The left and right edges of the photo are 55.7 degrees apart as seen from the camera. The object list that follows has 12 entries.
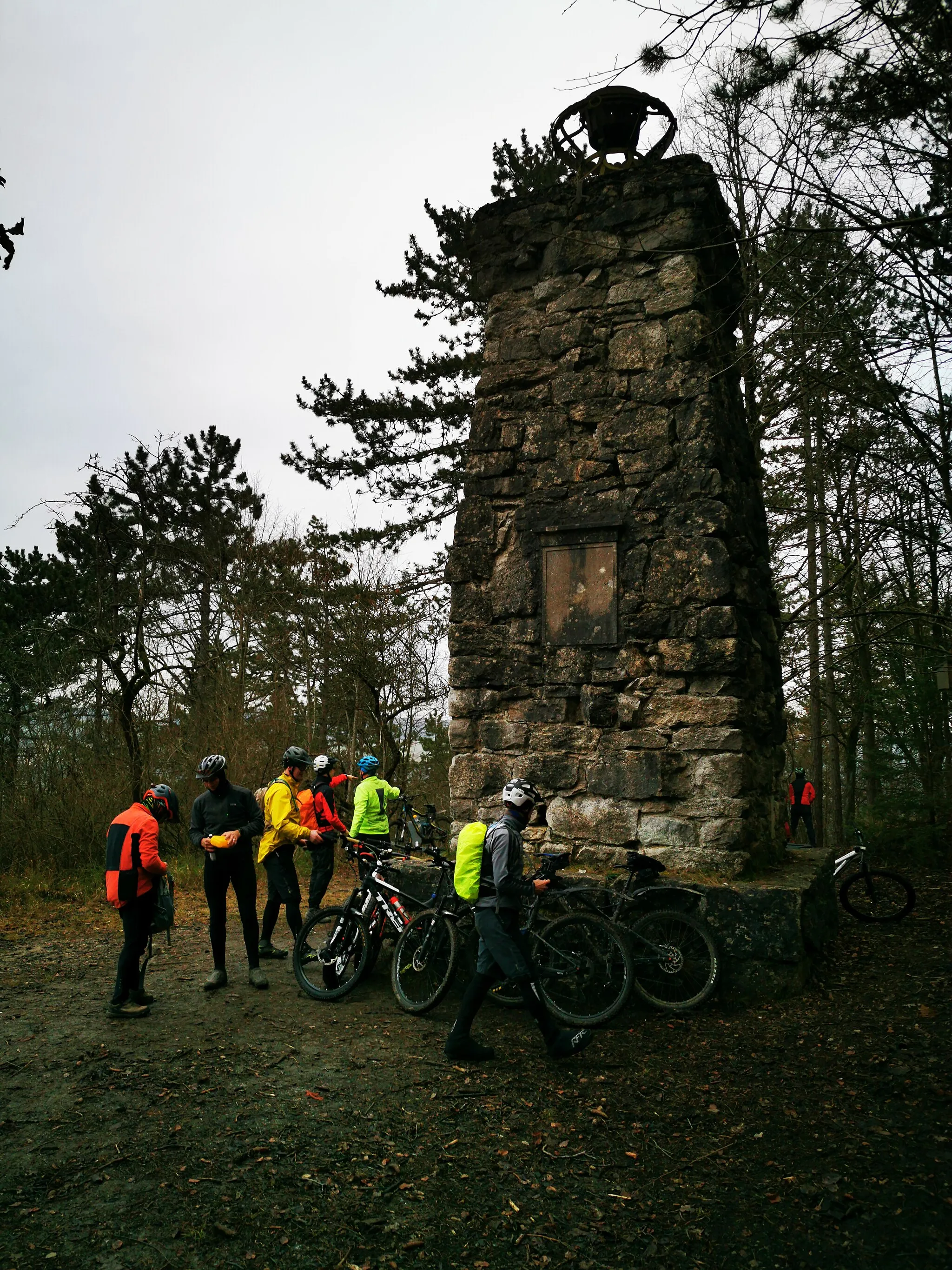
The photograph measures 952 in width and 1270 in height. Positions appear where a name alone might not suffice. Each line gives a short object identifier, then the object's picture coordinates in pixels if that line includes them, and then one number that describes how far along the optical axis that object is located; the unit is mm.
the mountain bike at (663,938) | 5586
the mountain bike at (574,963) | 5504
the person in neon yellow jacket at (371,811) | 8477
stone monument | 6188
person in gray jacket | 4922
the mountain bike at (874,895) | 7984
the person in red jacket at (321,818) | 8062
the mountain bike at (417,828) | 11773
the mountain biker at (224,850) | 6398
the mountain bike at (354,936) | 6320
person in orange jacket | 5984
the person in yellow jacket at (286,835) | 7297
